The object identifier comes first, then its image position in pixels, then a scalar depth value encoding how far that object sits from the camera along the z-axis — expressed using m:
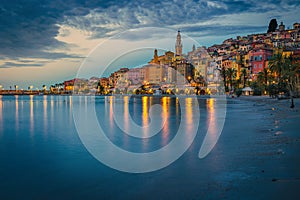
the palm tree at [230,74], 89.36
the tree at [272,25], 148.50
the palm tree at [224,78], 95.86
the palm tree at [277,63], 55.36
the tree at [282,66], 52.03
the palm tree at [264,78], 69.56
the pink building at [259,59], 88.94
